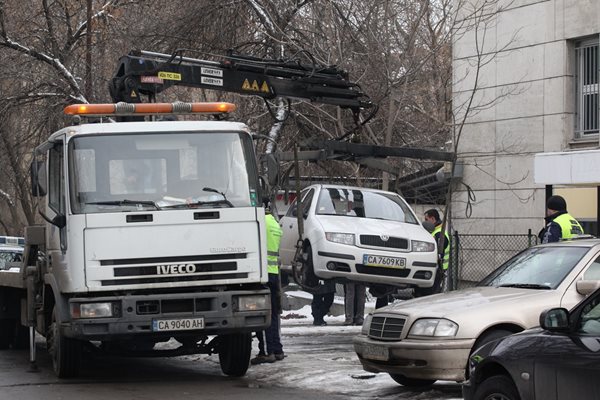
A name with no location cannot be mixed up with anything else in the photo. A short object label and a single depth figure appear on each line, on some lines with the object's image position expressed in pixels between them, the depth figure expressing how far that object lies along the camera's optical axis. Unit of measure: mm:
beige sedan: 9758
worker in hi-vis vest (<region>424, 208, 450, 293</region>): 15875
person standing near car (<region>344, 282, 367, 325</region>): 17438
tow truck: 10984
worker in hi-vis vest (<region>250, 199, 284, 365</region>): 12492
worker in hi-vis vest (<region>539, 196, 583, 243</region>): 12758
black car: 6594
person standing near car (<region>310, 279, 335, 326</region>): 17125
